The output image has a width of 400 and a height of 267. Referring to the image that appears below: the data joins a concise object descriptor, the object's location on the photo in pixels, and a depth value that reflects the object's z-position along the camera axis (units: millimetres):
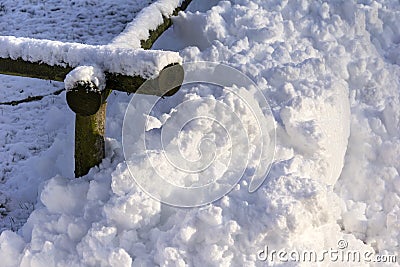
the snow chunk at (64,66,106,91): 3350
